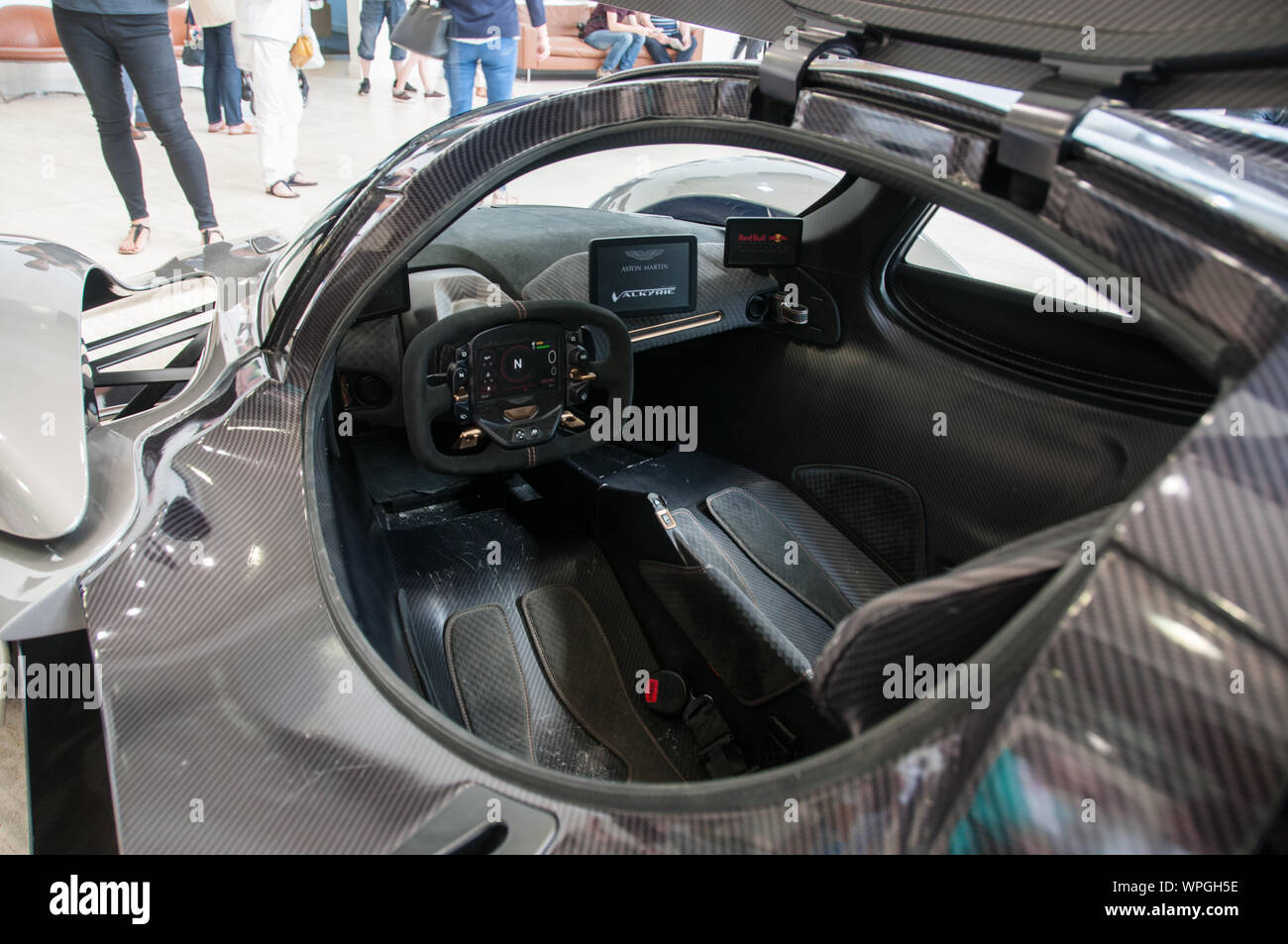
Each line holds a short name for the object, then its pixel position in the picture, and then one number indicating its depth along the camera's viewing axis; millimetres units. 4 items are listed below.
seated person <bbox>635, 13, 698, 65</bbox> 9422
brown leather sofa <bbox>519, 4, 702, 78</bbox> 10156
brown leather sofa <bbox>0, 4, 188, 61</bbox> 8266
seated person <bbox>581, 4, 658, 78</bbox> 9672
